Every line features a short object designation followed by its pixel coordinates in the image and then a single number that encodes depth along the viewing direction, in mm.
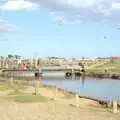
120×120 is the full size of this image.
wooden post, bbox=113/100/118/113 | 18853
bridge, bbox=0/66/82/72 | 89975
